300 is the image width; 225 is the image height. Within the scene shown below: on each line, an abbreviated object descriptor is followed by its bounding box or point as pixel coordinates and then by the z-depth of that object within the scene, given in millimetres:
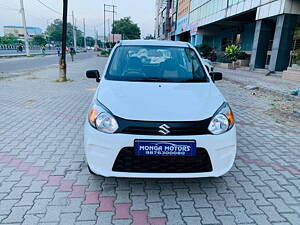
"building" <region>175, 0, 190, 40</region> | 35125
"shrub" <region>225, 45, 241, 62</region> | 18903
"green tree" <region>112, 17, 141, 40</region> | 76500
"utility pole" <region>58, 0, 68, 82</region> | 9825
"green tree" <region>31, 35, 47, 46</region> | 75312
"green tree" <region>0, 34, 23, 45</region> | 69812
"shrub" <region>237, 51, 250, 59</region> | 18969
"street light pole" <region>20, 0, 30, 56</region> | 27603
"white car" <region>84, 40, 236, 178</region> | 2172
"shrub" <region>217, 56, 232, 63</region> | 19245
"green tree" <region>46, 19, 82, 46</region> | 89438
